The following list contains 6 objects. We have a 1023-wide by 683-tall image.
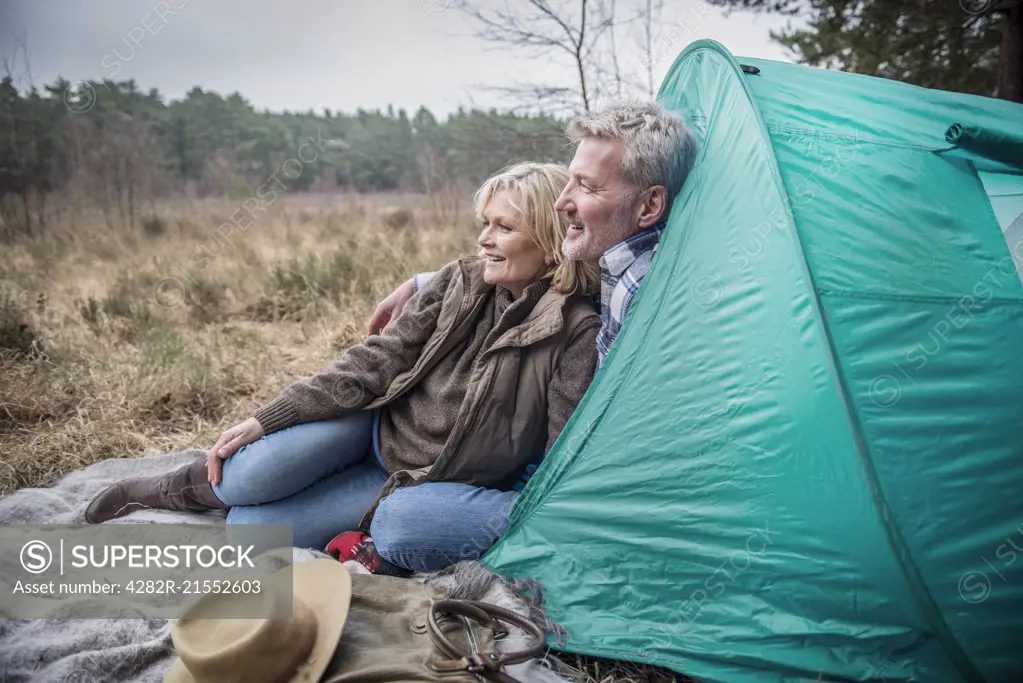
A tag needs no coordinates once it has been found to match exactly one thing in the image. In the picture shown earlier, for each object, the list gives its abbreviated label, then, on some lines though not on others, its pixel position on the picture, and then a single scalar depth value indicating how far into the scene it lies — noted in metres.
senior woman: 2.33
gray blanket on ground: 1.98
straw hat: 1.61
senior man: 2.15
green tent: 1.73
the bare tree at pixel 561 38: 5.98
